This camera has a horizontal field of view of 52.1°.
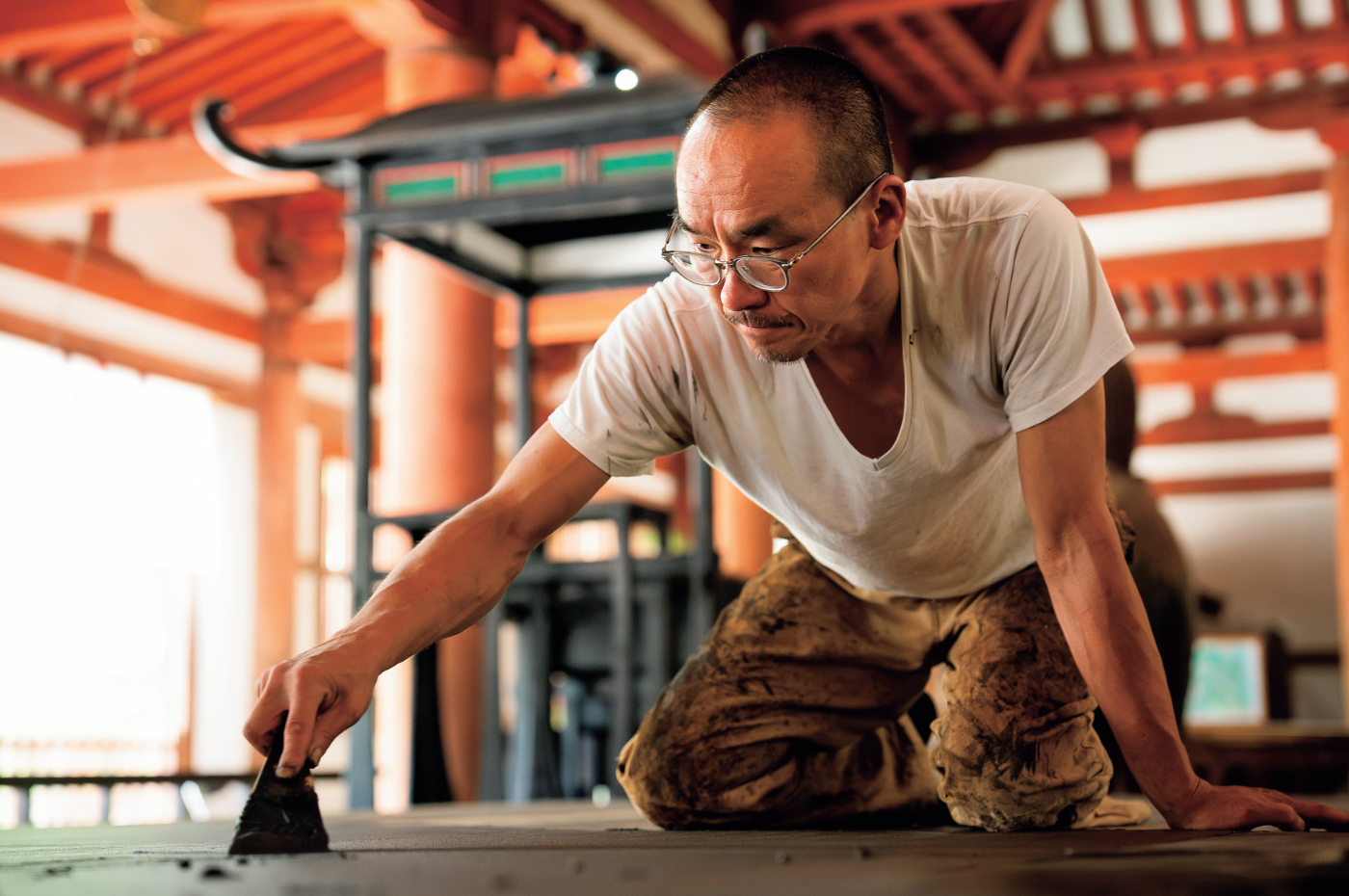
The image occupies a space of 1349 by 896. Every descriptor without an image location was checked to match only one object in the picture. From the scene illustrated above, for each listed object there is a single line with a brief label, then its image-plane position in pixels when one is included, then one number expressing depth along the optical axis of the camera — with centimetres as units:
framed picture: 977
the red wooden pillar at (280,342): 859
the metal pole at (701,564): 341
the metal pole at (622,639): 327
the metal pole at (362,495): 343
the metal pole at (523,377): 423
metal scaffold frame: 342
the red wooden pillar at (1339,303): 703
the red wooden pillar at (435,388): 493
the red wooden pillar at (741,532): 604
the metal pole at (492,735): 383
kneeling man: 142
